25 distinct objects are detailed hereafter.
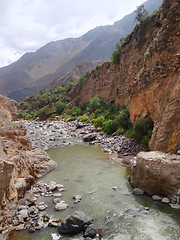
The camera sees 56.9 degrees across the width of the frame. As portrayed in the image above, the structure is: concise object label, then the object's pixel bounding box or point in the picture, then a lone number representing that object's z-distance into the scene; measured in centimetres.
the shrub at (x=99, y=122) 2474
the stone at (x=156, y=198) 753
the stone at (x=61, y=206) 722
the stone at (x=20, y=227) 606
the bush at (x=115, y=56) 3047
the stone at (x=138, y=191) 812
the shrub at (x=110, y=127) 2045
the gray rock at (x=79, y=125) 2771
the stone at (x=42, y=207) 725
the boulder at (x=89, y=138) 1975
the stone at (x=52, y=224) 623
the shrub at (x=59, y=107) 4797
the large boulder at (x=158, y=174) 727
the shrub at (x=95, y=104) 3347
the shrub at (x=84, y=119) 3005
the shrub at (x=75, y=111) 4017
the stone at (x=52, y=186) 891
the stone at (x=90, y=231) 568
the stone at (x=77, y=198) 783
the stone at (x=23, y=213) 664
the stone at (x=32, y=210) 696
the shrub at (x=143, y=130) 1280
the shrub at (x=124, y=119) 1909
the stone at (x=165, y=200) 724
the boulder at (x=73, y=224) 589
